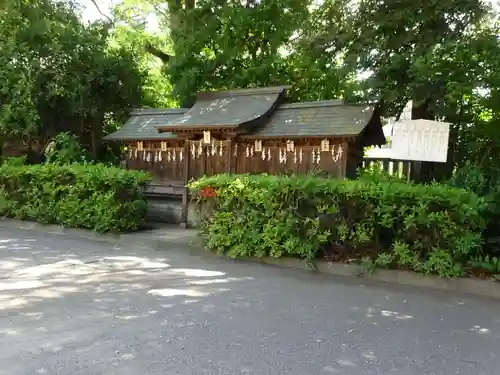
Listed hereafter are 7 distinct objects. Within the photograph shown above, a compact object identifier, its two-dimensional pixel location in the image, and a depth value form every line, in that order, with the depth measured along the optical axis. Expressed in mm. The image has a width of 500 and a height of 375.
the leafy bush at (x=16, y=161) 13172
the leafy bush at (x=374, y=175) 8595
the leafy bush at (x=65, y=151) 14195
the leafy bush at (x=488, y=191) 7613
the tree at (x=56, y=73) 14445
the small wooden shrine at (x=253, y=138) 10555
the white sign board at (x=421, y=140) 8867
